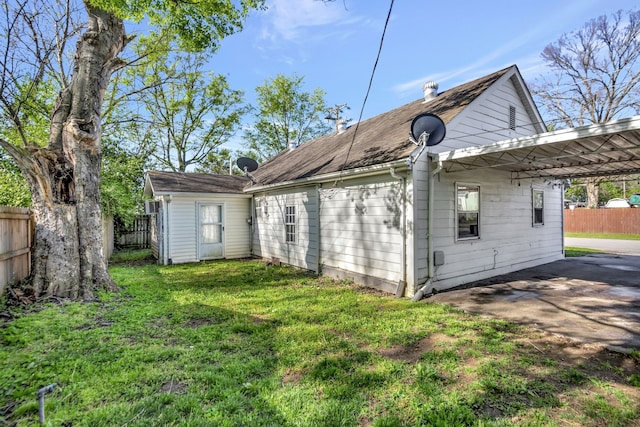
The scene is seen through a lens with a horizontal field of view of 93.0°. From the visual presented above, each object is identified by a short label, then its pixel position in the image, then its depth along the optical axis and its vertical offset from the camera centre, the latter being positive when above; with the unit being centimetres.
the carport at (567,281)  413 -157
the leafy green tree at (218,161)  2520 +451
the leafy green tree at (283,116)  2714 +888
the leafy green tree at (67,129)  539 +162
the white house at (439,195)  576 +41
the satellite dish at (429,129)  570 +156
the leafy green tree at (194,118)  2202 +733
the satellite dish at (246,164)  1207 +197
